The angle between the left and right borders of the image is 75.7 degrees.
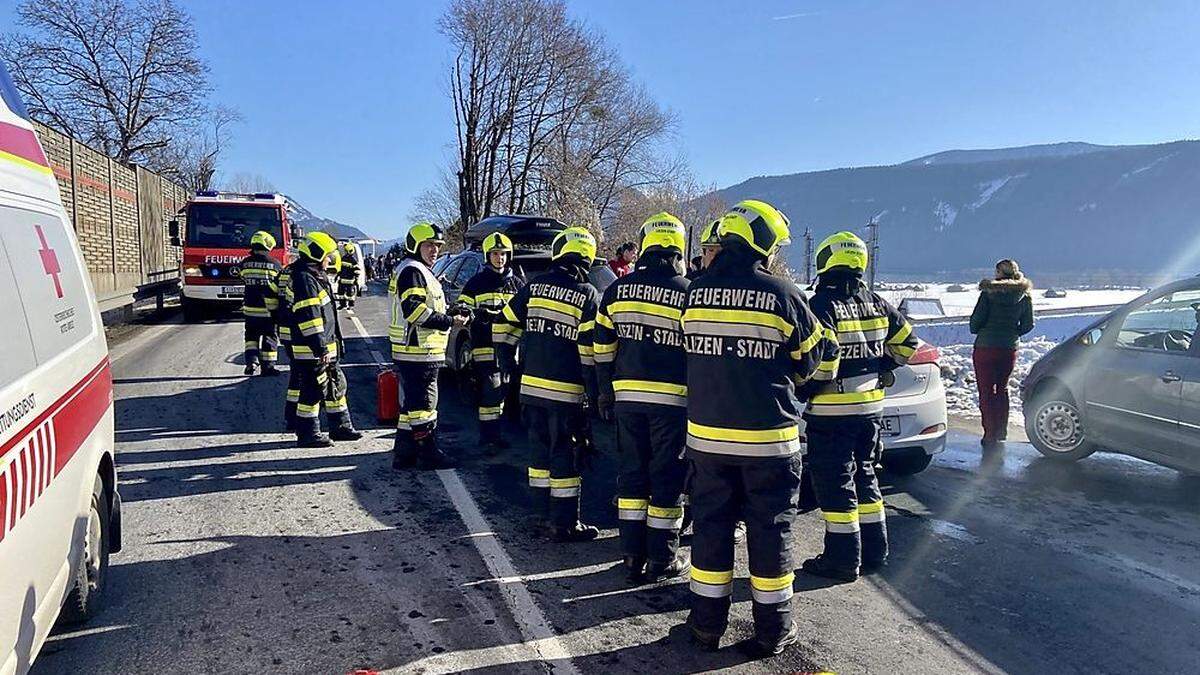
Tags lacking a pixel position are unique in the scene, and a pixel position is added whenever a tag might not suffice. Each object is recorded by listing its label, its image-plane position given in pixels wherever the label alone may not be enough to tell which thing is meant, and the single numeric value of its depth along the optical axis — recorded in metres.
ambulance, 2.27
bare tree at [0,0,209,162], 33.56
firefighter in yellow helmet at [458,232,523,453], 6.89
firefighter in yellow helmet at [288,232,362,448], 6.57
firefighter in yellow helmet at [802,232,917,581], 4.30
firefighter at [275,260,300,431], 7.19
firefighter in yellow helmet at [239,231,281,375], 9.66
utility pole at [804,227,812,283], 14.56
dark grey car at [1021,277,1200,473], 5.75
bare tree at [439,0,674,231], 31.77
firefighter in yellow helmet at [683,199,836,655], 3.47
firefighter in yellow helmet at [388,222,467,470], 6.07
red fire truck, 16.11
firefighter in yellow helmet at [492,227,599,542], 4.80
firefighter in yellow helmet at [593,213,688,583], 4.20
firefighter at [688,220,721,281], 3.95
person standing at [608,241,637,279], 9.31
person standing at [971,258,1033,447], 7.44
